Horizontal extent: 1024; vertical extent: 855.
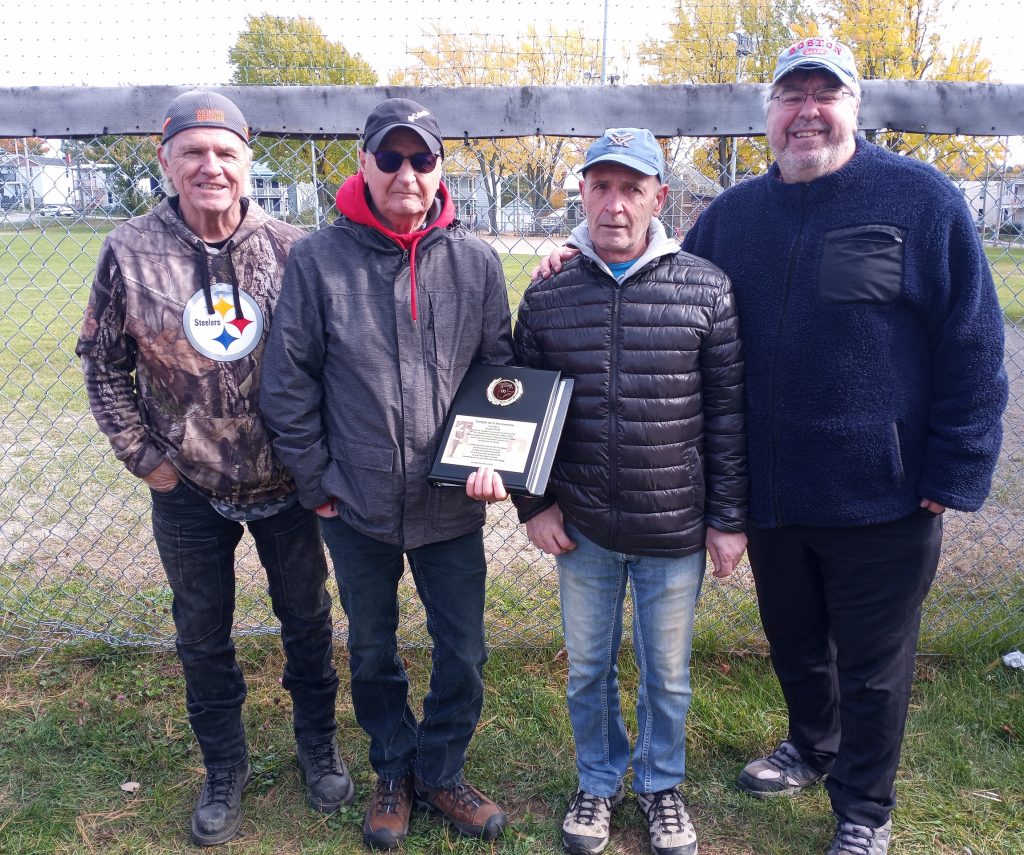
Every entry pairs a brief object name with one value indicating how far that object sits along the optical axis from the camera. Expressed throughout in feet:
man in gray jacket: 7.42
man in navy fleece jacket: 7.23
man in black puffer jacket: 7.32
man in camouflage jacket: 7.65
